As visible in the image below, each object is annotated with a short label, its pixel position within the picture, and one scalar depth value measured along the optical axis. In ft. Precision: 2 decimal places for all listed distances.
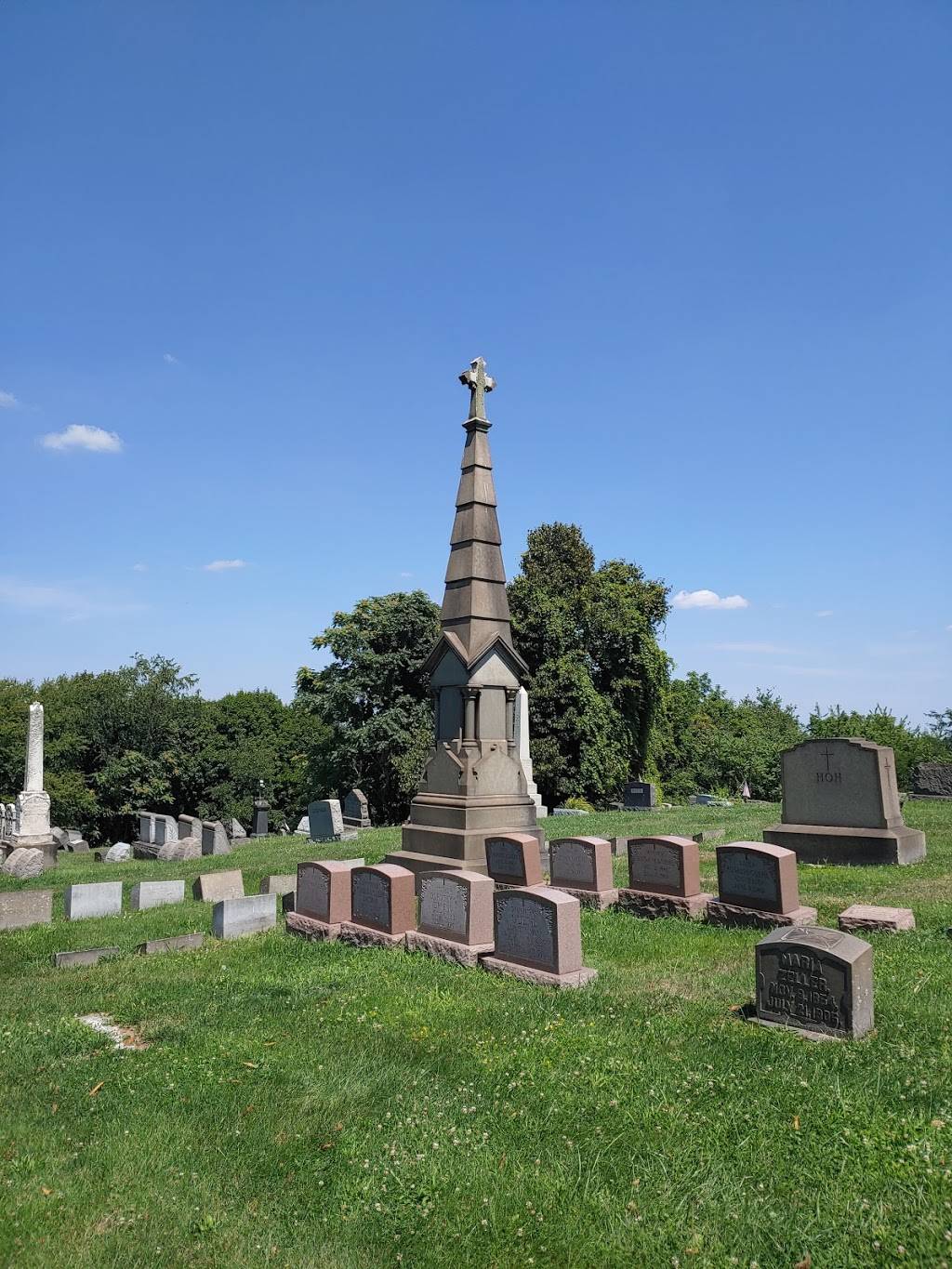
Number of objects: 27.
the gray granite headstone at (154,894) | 40.19
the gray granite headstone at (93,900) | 38.32
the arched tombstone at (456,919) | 25.95
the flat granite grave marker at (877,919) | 26.91
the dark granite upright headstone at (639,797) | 95.81
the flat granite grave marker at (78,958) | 28.63
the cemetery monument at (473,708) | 39.58
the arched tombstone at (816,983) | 18.17
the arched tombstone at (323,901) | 31.01
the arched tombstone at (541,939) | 22.91
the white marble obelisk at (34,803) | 73.20
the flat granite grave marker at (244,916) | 32.32
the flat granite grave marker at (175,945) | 29.91
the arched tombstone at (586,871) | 33.76
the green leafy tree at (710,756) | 124.36
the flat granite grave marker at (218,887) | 41.06
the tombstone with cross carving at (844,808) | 40.96
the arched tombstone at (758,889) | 28.78
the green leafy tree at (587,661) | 106.42
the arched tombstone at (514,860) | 35.40
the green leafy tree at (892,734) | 107.03
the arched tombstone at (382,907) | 28.89
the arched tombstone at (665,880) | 31.76
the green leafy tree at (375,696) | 110.52
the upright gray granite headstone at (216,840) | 68.23
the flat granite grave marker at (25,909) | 36.42
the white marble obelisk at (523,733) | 79.51
